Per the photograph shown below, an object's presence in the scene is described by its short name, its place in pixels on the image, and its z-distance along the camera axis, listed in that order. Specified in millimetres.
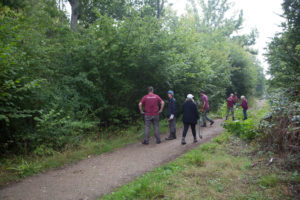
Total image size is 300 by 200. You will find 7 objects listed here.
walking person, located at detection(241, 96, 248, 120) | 12672
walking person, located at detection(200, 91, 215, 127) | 11180
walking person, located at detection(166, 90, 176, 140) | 8422
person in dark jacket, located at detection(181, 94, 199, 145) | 7645
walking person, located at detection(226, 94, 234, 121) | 13039
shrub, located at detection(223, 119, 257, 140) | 7332
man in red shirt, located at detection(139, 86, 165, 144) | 7914
